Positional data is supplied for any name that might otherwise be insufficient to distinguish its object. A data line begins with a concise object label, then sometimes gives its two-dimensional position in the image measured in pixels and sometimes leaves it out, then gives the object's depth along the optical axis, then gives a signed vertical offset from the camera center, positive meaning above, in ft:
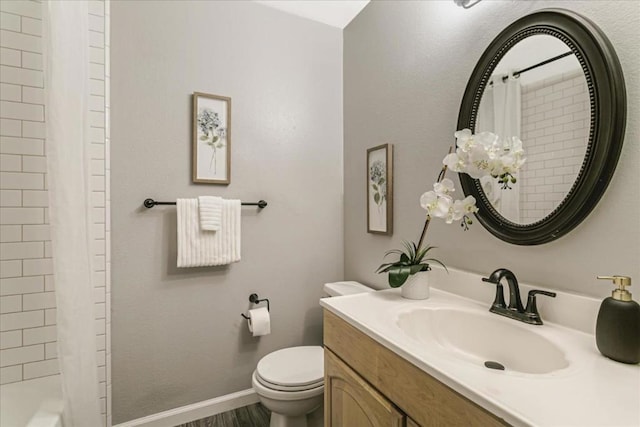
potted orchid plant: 3.19 +0.39
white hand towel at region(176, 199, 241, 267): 5.30 -0.48
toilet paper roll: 5.69 -2.12
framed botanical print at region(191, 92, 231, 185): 5.58 +1.40
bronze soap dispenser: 2.18 -0.86
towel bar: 5.17 +0.16
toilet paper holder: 6.02 -1.79
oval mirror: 2.66 +0.98
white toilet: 4.52 -2.69
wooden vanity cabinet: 2.10 -1.57
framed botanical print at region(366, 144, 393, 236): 5.34 +0.43
